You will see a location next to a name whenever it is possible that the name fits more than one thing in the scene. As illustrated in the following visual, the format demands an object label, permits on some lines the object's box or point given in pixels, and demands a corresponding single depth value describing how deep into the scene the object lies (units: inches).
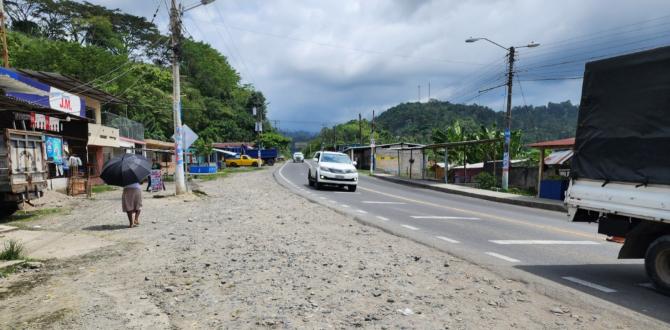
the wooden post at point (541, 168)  907.2
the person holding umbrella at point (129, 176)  428.8
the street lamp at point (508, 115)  1010.1
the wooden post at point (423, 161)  1502.2
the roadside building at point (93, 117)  960.9
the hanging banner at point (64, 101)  916.6
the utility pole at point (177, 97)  726.5
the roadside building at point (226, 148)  2657.5
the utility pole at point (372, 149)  1895.5
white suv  873.0
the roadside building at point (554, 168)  850.6
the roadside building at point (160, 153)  1787.0
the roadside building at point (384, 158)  1955.0
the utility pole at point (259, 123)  2634.4
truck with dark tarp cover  226.8
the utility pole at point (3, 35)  828.6
